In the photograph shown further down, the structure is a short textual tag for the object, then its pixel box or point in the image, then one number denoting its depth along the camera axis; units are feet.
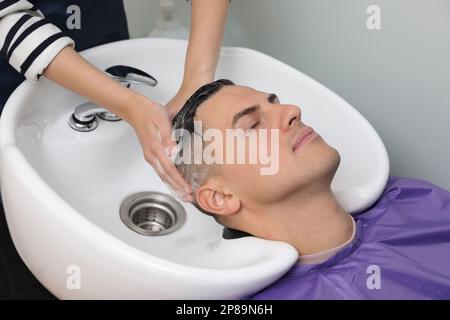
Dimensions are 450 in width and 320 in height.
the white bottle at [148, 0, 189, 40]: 5.41
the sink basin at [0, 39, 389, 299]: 2.89
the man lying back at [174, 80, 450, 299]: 3.22
